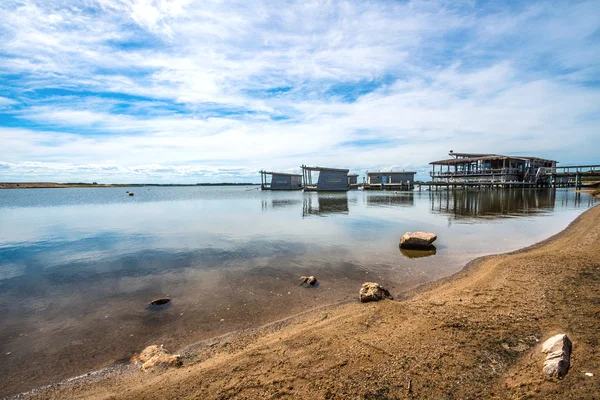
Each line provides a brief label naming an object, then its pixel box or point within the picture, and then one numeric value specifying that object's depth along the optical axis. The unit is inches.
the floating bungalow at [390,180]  3484.3
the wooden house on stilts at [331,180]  2923.2
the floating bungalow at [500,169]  2623.0
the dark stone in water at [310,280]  377.7
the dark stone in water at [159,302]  331.6
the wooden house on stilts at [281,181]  3203.2
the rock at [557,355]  146.1
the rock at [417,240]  541.0
